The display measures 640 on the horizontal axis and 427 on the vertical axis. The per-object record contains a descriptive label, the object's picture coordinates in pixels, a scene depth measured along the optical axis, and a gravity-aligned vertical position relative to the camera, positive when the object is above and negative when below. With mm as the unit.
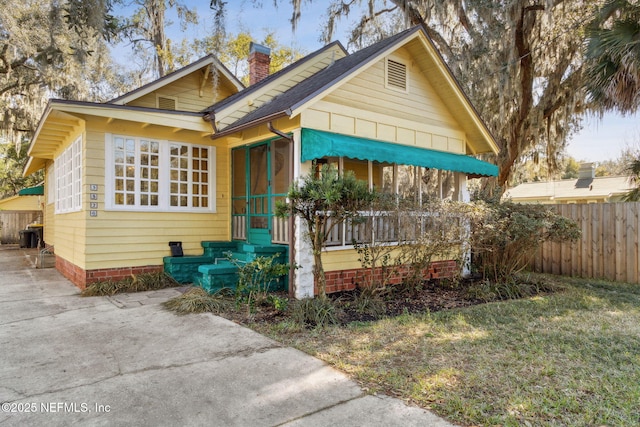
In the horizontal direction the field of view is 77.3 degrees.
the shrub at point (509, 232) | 7539 -382
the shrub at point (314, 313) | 5574 -1436
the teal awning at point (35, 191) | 18297 +1112
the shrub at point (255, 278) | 6359 -1078
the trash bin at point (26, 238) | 18844 -1085
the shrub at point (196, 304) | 6180 -1419
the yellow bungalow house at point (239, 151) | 7312 +1267
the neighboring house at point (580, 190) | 23172 +1435
